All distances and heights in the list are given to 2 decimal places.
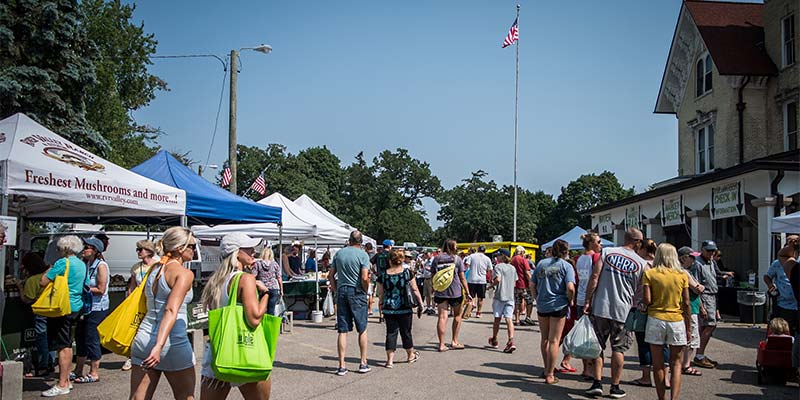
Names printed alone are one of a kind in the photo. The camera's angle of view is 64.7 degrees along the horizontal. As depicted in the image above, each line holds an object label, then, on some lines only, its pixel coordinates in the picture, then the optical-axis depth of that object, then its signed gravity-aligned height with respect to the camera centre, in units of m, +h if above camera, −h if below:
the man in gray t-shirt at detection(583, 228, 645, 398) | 7.36 -0.50
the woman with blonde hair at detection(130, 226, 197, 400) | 4.53 -0.64
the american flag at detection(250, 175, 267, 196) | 24.03 +2.24
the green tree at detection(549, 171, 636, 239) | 67.43 +5.96
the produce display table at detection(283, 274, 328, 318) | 15.23 -1.20
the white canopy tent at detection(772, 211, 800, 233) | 9.95 +0.53
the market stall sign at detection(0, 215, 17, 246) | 6.62 +0.09
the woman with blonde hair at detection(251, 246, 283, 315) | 9.52 -0.45
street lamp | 17.73 +3.31
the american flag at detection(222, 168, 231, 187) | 22.16 +2.39
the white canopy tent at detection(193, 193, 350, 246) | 15.53 +0.41
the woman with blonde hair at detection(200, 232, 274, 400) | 4.39 -0.42
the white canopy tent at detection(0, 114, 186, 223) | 7.69 +0.82
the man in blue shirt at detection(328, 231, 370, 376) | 8.65 -0.67
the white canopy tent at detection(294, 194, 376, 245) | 19.18 +1.14
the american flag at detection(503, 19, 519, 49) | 35.50 +12.06
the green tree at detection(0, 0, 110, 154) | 17.28 +5.01
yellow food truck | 38.58 +0.22
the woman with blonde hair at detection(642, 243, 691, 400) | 6.70 -0.64
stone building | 16.27 +4.71
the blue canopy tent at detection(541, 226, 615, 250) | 27.20 +0.61
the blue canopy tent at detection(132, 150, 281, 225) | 11.18 +0.83
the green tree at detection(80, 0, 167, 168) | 25.00 +7.39
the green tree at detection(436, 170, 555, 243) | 63.41 +3.72
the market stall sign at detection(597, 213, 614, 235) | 30.19 +1.33
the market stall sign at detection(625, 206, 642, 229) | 26.12 +1.51
